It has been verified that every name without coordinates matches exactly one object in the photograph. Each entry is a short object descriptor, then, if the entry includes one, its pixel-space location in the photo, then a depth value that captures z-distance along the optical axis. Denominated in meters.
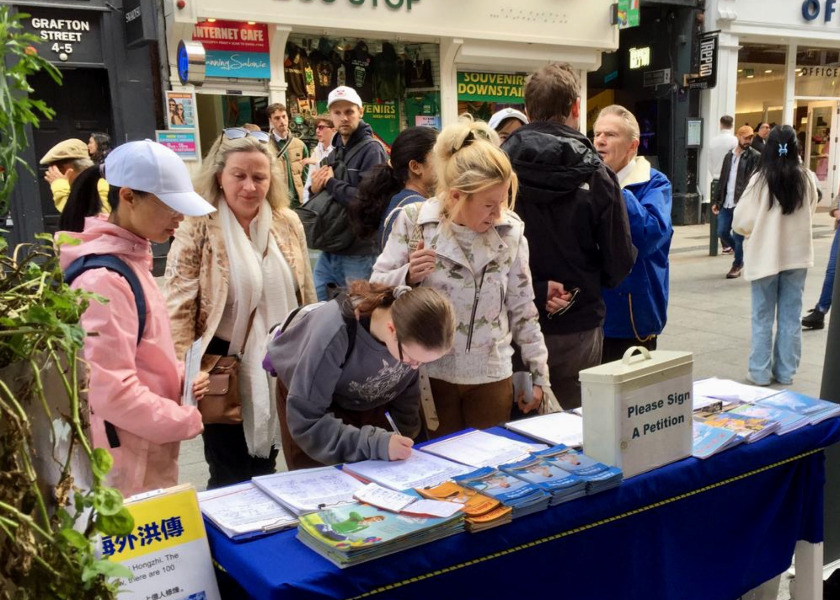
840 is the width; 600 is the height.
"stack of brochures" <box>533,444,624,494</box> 2.00
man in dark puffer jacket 3.09
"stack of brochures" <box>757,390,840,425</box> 2.55
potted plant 0.82
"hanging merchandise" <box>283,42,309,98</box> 10.84
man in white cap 4.30
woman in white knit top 5.25
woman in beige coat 2.70
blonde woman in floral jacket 2.67
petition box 2.08
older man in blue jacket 3.49
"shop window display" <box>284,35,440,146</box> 10.94
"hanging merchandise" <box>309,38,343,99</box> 11.08
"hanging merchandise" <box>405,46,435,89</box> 12.02
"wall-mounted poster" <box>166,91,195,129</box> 9.62
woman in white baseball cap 2.03
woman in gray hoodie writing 2.15
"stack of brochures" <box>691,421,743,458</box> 2.26
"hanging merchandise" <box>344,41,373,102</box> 11.36
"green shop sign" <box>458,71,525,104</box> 12.65
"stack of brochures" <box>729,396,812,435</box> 2.45
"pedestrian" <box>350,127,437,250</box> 3.47
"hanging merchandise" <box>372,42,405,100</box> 11.60
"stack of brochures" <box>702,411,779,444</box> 2.36
